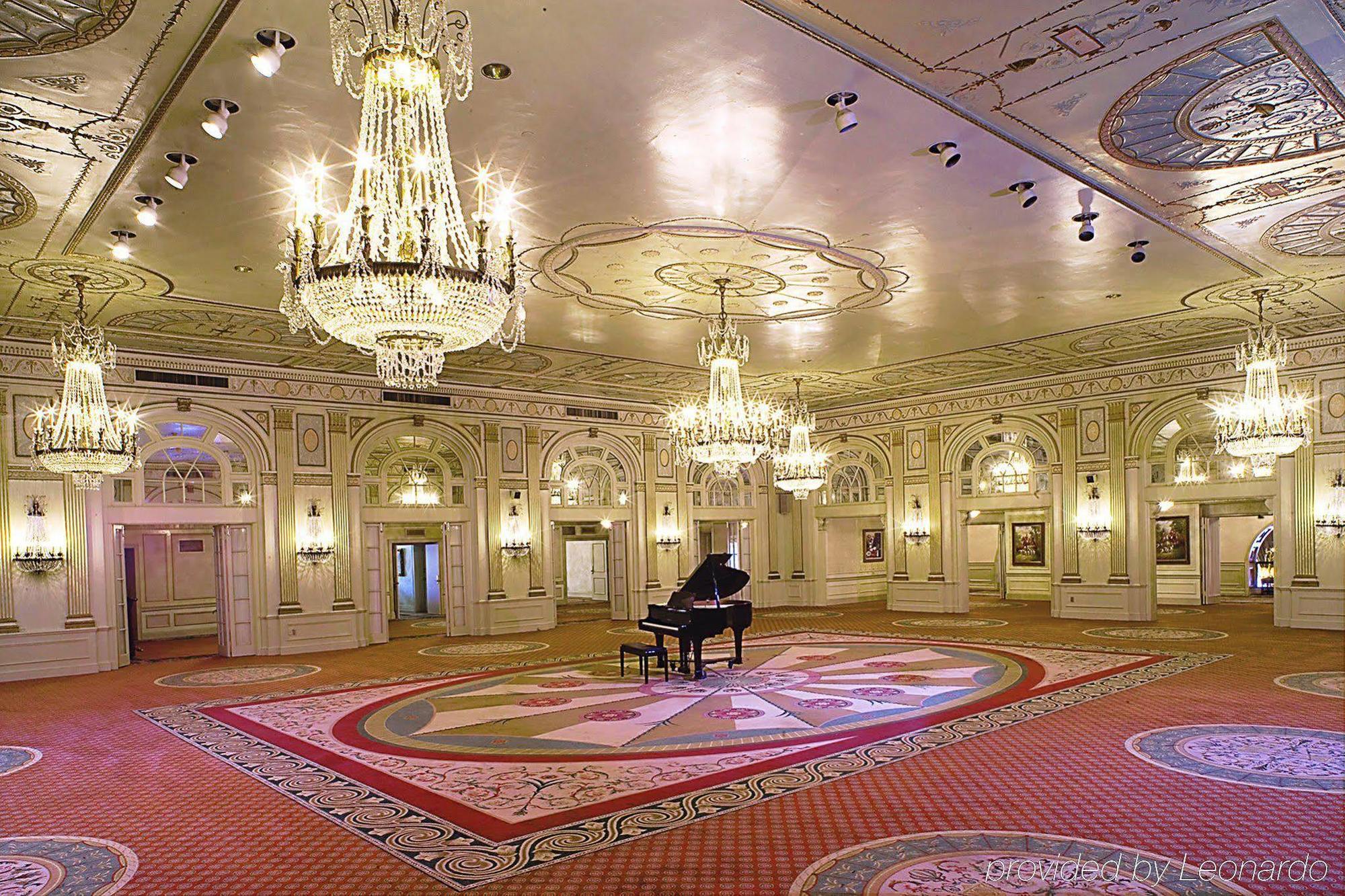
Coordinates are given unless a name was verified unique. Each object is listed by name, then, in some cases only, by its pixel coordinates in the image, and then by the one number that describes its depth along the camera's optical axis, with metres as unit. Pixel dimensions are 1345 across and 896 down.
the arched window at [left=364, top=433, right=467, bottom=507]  16.02
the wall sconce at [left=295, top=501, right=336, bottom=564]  14.14
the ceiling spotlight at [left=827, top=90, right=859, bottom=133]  5.54
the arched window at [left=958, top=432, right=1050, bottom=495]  17.59
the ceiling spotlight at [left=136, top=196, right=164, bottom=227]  7.13
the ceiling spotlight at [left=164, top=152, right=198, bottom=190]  6.31
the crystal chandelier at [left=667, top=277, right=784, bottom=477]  9.70
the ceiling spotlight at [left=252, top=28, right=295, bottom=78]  4.68
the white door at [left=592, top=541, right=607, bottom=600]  23.59
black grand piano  10.55
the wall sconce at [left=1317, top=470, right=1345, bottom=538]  13.46
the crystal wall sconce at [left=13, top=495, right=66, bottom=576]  11.84
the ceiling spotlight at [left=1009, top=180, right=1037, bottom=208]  7.16
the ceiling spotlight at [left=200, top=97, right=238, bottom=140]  5.48
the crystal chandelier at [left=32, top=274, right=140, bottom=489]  9.84
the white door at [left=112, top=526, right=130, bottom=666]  12.70
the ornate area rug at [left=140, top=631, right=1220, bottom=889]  5.49
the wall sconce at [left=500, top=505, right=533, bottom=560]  16.30
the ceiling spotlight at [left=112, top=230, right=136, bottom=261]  7.98
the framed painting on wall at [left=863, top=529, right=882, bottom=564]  22.20
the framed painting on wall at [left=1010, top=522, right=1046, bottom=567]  21.34
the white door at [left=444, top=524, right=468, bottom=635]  15.85
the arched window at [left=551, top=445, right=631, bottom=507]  18.00
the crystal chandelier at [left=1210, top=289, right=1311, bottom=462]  10.91
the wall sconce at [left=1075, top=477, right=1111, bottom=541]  15.86
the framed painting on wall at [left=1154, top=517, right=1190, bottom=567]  19.11
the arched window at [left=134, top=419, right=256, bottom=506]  13.14
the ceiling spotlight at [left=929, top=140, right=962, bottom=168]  6.36
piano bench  10.48
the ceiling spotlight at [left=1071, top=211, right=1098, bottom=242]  7.82
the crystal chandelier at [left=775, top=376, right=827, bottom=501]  15.36
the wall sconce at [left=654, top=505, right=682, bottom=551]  18.53
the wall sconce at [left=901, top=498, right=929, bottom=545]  18.42
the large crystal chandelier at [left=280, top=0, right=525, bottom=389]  4.09
